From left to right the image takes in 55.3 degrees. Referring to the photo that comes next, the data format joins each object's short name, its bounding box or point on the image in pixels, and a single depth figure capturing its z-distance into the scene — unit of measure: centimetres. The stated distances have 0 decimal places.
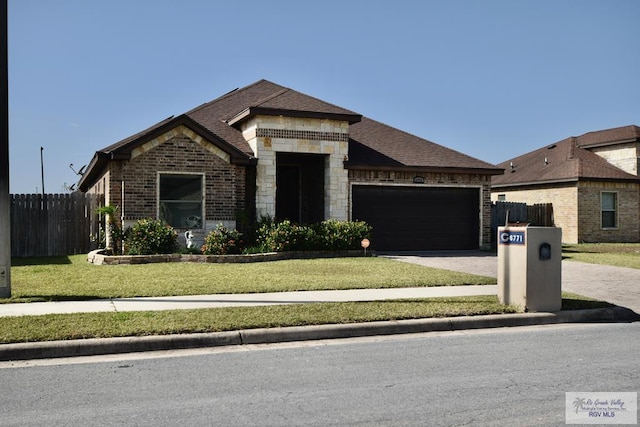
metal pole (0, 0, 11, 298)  978
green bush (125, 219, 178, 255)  1655
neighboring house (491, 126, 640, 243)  2738
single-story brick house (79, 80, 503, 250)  1794
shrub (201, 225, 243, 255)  1686
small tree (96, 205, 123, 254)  1705
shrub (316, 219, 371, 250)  1817
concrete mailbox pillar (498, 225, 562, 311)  916
